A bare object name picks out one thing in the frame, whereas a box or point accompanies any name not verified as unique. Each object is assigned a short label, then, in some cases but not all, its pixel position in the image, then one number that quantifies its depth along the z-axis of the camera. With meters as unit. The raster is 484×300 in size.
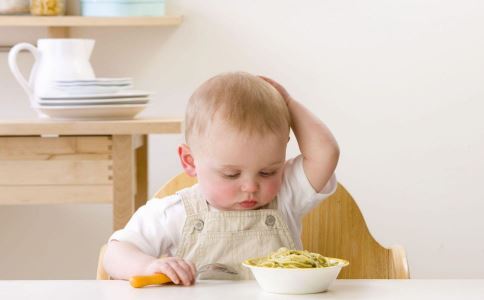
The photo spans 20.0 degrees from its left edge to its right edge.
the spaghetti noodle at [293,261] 1.44
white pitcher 2.56
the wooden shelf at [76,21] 2.78
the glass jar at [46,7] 2.83
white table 1.40
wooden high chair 1.86
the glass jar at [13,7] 2.86
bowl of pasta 1.40
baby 1.65
